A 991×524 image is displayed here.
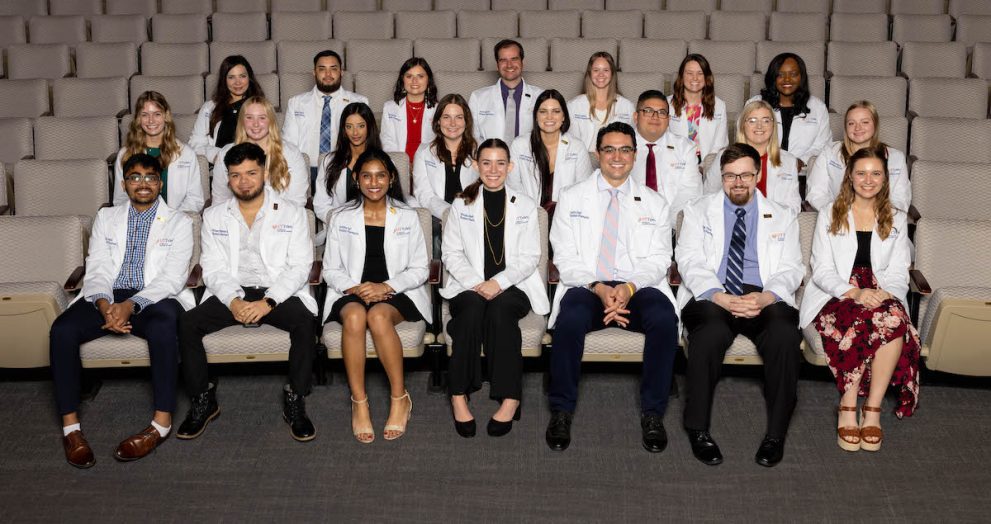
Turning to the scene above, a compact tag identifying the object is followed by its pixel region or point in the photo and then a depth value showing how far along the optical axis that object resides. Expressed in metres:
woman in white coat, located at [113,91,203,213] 4.30
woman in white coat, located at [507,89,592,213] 4.32
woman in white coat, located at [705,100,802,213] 4.18
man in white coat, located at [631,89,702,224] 4.35
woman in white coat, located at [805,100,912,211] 4.20
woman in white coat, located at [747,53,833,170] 4.76
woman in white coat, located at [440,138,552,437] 3.44
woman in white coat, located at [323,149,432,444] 3.45
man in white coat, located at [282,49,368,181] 4.93
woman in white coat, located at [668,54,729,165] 4.75
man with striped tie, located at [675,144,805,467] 3.28
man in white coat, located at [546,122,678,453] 3.39
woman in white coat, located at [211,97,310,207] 4.24
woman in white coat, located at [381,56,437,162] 4.83
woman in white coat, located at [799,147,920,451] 3.33
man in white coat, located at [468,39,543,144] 4.91
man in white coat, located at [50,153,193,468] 3.33
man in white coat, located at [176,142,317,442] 3.43
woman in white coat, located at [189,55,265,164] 4.79
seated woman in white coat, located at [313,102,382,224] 4.30
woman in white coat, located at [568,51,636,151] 4.80
